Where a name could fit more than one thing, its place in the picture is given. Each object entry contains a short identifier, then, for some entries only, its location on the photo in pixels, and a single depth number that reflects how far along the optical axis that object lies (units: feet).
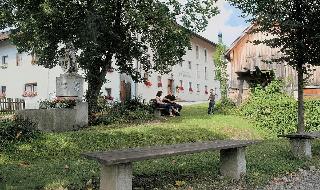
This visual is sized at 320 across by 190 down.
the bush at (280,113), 64.85
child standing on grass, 83.56
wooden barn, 93.40
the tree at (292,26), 36.42
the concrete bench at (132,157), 18.73
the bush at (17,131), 38.75
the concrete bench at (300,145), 35.06
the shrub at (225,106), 81.73
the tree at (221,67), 125.76
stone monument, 52.90
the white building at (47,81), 115.14
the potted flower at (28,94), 117.80
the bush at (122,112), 62.52
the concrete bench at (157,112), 73.70
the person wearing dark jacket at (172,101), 77.56
